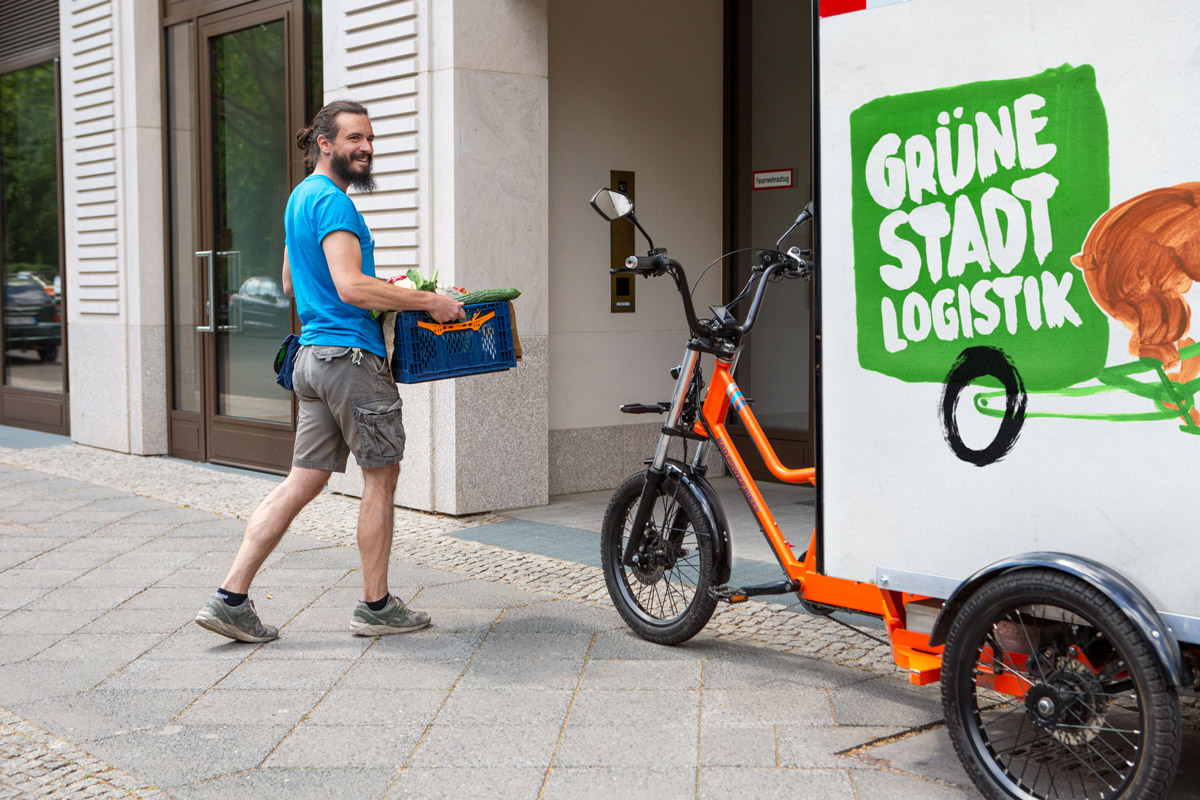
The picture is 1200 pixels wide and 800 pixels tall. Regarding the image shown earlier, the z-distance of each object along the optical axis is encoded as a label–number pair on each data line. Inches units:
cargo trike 117.7
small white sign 336.2
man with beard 184.7
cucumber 194.4
